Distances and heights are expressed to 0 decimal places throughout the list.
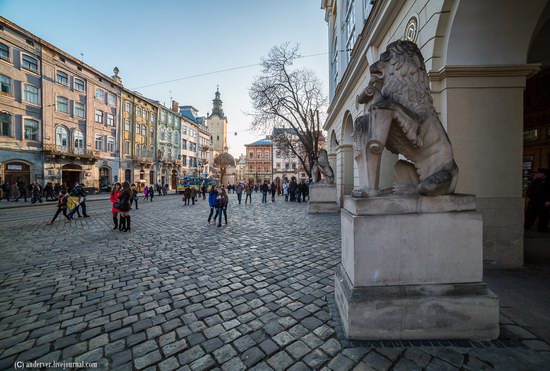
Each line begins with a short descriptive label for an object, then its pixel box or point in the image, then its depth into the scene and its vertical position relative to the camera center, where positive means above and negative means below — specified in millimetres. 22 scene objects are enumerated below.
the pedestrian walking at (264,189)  20192 -688
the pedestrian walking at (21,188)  20028 -561
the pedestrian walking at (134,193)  15241 -785
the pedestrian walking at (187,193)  18541 -915
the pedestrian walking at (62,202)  9430 -865
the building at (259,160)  73375 +7001
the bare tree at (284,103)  20359 +7148
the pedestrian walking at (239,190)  18581 -726
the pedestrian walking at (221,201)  9034 -772
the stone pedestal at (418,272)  2361 -937
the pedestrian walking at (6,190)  19270 -746
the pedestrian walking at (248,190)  19866 -765
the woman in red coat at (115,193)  8497 -422
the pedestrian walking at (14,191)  19958 -823
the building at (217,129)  72500 +16818
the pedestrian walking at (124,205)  7914 -800
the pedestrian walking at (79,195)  10575 -643
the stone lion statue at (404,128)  2424 +578
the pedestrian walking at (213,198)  9340 -683
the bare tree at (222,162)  56200 +4870
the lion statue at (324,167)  12578 +807
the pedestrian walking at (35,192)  18275 -839
